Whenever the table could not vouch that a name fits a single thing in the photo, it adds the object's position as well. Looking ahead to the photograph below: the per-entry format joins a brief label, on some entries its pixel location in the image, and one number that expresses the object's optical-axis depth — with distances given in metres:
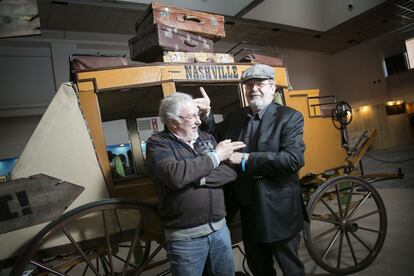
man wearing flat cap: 1.93
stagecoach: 1.98
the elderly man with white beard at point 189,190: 1.69
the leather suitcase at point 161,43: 2.73
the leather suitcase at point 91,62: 2.41
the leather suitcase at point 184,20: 2.86
